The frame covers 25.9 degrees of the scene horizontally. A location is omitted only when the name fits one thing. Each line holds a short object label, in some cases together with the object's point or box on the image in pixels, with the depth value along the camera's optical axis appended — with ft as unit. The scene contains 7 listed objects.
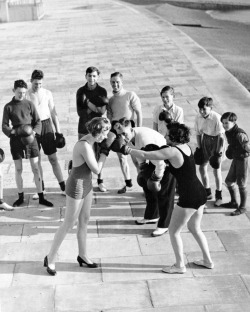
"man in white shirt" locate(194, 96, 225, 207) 24.04
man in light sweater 25.79
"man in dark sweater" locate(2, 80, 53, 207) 24.21
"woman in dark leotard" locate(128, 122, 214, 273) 18.02
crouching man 21.15
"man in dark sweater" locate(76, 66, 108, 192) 25.62
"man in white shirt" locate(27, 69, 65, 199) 25.71
